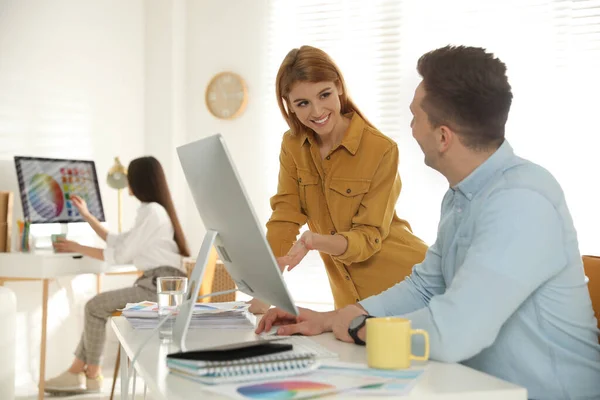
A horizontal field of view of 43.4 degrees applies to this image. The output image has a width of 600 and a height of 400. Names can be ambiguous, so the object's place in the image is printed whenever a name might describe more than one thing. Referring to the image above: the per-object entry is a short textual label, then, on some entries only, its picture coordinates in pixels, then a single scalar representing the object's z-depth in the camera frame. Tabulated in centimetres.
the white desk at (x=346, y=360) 116
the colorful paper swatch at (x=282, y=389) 112
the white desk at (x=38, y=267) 404
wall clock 533
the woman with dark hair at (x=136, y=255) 411
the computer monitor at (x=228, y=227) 135
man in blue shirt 136
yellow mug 131
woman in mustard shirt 233
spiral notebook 121
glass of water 170
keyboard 141
